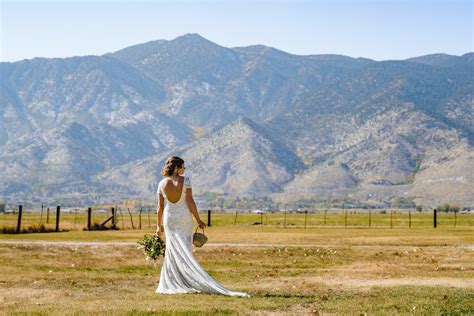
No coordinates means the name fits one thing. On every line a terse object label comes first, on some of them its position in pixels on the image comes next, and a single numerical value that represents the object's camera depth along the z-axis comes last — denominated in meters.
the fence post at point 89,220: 64.82
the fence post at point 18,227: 60.50
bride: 20.00
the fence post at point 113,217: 68.48
